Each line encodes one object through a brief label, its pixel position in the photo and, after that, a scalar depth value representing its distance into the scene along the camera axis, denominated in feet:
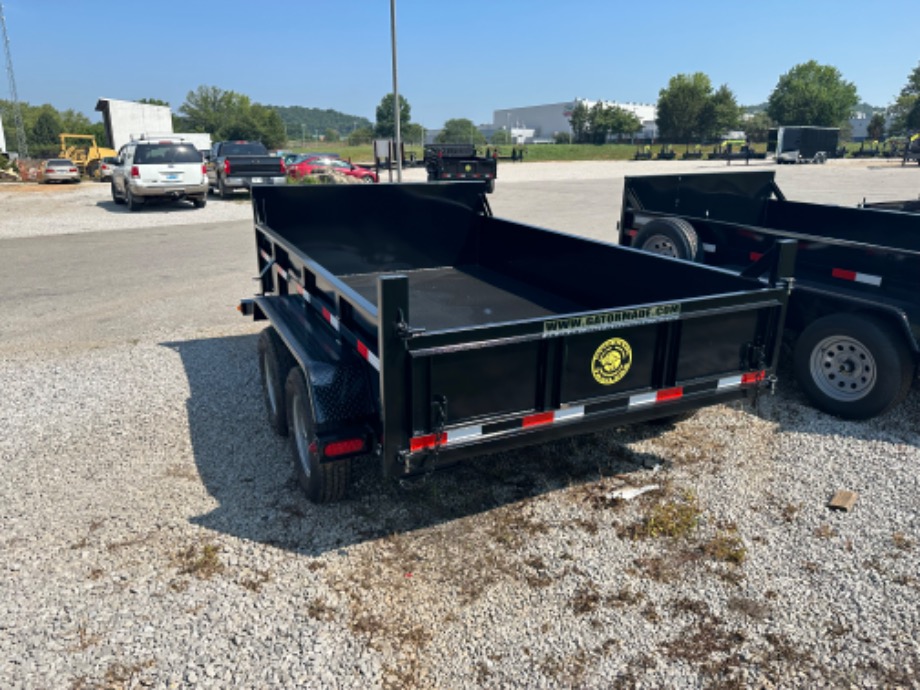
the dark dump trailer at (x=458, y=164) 82.69
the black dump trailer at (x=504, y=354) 10.64
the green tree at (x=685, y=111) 296.51
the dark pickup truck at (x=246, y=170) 70.44
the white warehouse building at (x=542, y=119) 452.35
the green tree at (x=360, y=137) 288.71
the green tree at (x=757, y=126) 297.33
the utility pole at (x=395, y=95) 63.72
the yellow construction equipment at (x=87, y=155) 119.24
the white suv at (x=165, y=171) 60.49
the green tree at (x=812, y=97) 298.35
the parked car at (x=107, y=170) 68.49
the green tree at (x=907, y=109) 254.41
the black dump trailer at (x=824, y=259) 16.61
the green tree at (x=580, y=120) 333.62
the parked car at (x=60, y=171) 101.65
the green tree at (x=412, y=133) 277.85
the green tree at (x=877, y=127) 305.94
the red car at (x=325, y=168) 77.25
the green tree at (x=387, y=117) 281.13
